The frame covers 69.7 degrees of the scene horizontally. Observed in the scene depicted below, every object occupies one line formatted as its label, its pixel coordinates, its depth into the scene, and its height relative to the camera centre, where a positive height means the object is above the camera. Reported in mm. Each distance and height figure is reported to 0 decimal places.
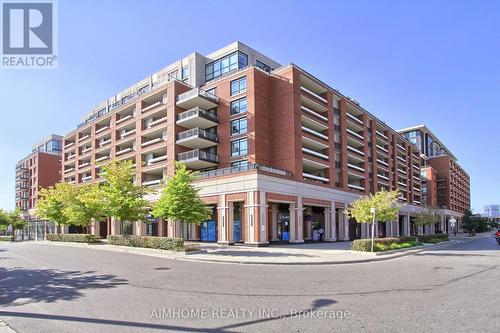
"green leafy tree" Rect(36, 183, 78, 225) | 44656 -1470
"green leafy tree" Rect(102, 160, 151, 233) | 30734 -280
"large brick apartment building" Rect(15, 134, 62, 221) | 87062 +5373
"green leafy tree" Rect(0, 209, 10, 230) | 68750 -4760
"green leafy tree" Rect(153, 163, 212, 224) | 26067 -737
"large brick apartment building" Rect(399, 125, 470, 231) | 94250 +4409
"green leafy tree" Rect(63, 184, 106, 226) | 37406 -1871
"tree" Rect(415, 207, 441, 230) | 49238 -4152
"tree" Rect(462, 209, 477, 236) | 69094 -6908
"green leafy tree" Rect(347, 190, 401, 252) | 29469 -1614
